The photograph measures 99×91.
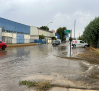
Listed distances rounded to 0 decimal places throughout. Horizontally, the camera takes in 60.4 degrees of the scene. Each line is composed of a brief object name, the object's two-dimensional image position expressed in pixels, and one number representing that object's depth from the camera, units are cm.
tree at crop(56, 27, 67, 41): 6024
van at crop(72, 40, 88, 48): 2051
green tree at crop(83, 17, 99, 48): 1223
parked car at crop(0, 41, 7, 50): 1365
